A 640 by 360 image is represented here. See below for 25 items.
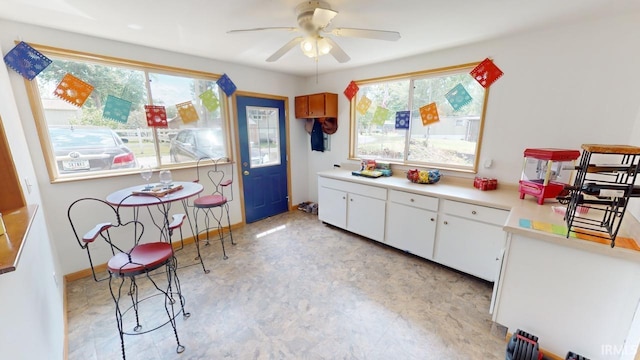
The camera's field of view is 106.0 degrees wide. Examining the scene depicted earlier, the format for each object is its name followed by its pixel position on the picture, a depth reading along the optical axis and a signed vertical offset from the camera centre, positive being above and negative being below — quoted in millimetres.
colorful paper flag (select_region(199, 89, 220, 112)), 3121 +402
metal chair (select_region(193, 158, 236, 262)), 3193 -848
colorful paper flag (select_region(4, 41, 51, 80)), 1971 +593
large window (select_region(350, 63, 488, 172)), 2691 +82
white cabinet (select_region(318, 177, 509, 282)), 2203 -997
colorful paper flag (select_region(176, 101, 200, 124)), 2957 +240
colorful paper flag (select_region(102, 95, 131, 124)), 2459 +230
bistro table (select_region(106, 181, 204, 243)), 1898 -540
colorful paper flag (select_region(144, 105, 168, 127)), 2704 +184
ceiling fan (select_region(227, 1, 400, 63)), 1614 +711
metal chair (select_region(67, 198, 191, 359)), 1532 -928
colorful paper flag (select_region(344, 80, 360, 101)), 3541 +598
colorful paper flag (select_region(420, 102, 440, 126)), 2905 +198
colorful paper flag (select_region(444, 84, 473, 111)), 2671 +371
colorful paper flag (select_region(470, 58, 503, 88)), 2434 +581
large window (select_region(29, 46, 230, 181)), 2227 +151
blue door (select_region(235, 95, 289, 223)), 3584 -369
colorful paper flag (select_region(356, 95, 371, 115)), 3503 +377
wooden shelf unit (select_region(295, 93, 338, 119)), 3674 +395
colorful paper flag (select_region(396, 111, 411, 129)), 3139 +150
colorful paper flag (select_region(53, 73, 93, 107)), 2240 +388
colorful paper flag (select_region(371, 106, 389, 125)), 3365 +214
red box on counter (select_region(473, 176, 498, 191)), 2504 -548
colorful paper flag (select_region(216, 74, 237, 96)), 3183 +612
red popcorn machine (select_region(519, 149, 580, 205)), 1884 -354
